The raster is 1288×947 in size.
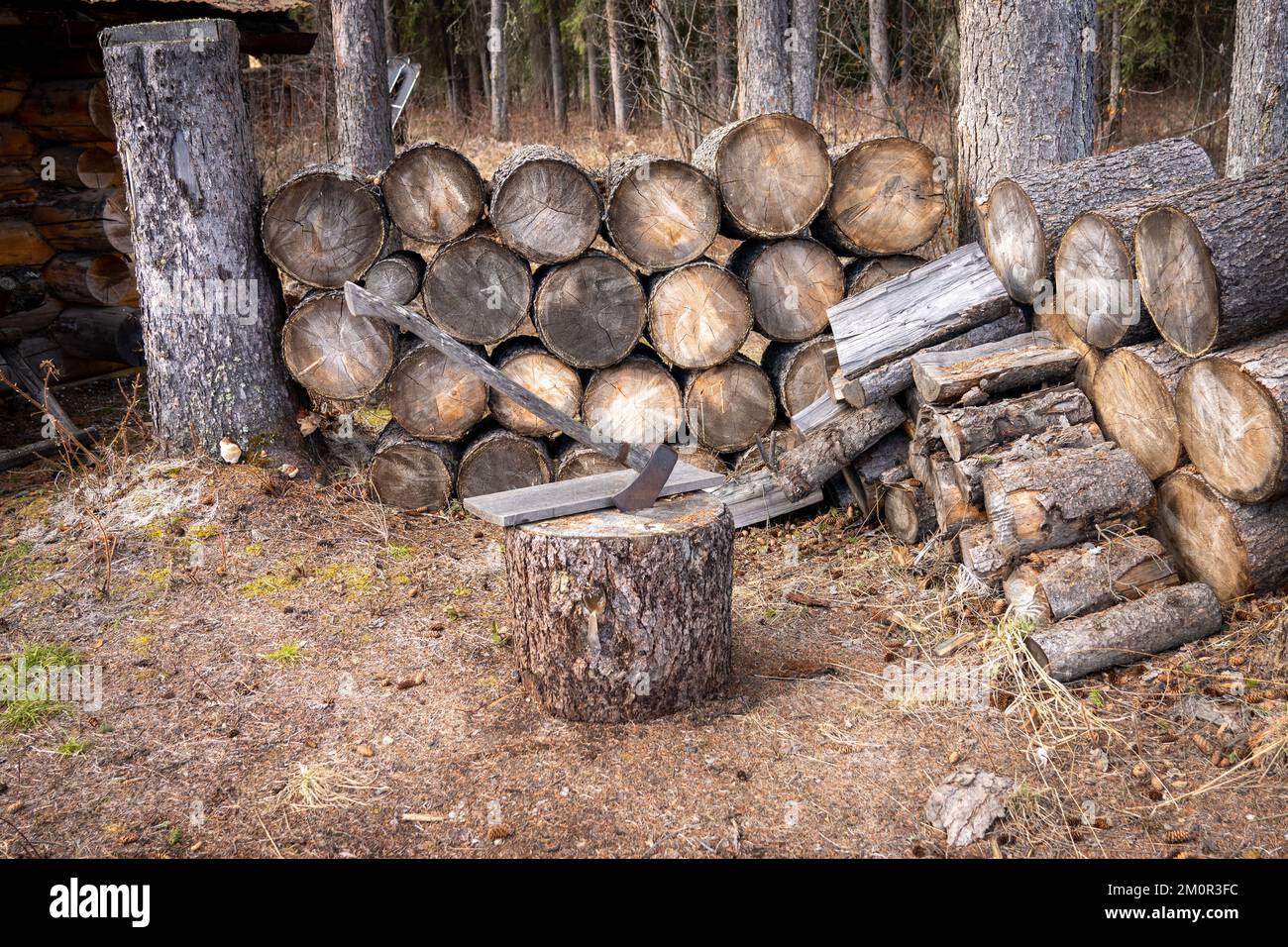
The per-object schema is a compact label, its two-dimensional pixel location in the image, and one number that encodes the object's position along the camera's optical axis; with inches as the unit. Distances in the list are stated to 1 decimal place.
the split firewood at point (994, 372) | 176.7
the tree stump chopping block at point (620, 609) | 135.5
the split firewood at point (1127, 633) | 144.6
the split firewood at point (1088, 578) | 153.0
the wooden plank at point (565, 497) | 141.9
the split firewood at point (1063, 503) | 159.2
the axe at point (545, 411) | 135.0
